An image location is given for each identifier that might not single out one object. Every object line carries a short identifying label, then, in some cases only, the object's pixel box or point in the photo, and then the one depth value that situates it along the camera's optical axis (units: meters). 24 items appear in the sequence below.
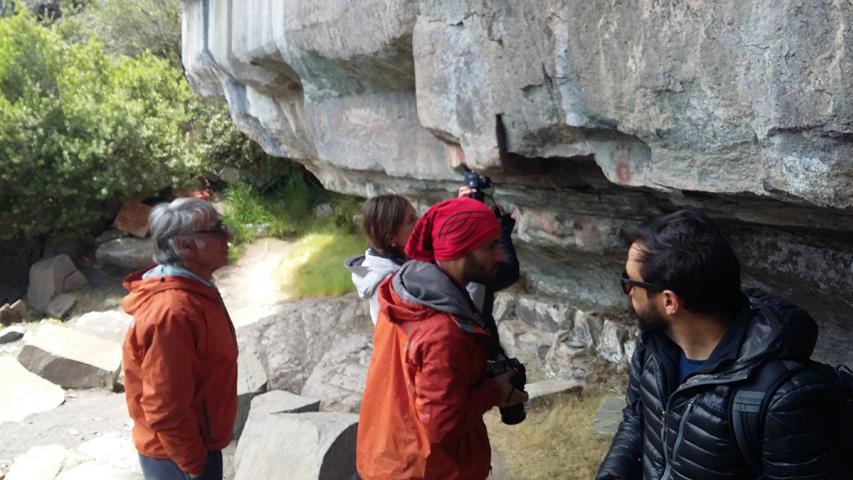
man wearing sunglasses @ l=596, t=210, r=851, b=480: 1.41
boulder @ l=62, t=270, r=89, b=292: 10.77
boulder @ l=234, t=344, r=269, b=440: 4.73
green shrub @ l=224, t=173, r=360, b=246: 11.10
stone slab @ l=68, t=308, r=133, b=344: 8.49
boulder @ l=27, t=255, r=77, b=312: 10.62
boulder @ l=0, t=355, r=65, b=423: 5.70
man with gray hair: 2.24
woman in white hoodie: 2.75
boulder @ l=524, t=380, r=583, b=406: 4.35
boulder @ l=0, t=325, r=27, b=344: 8.31
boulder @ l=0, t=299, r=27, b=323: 9.45
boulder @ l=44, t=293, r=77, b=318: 10.23
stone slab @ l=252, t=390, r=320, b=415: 4.23
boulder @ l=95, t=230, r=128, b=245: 11.70
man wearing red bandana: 1.86
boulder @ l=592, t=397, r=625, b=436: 3.99
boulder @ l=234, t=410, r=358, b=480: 3.40
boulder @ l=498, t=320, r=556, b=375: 5.05
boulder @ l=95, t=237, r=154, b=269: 11.16
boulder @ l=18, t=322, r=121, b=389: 6.26
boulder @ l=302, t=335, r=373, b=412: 4.80
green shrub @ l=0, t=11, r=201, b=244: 10.36
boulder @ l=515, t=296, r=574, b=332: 5.00
